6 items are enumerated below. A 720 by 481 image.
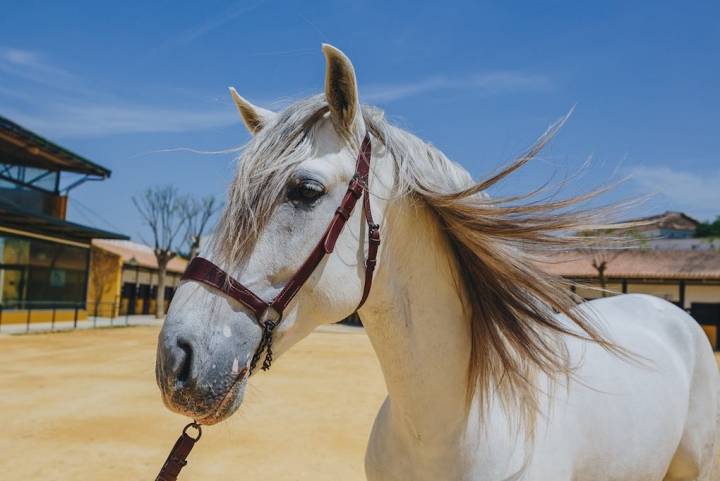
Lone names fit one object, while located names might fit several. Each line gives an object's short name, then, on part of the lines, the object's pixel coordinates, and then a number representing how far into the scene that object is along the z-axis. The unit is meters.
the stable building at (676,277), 25.48
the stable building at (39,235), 20.89
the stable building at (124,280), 31.84
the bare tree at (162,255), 33.18
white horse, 1.40
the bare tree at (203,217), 41.62
